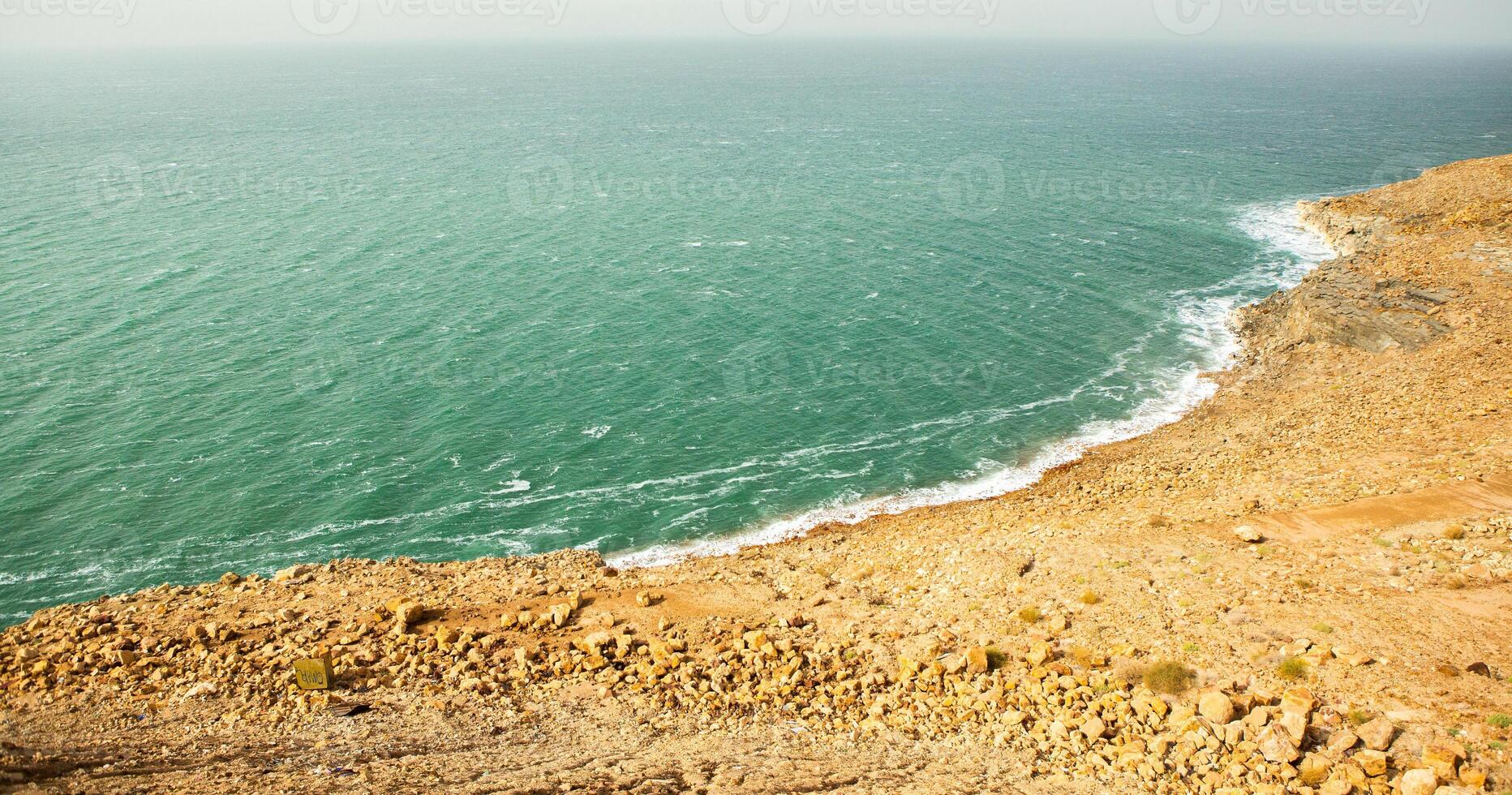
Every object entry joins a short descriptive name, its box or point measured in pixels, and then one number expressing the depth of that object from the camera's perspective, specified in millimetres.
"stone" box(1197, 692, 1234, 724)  22312
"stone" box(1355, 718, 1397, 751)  20609
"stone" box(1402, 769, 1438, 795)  18875
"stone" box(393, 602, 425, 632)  30062
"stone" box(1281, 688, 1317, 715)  21891
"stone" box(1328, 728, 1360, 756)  20641
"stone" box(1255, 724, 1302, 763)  20722
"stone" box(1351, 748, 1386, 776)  19875
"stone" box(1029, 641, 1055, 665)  26250
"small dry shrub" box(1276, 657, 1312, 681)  23844
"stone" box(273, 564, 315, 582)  37094
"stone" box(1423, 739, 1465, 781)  19312
